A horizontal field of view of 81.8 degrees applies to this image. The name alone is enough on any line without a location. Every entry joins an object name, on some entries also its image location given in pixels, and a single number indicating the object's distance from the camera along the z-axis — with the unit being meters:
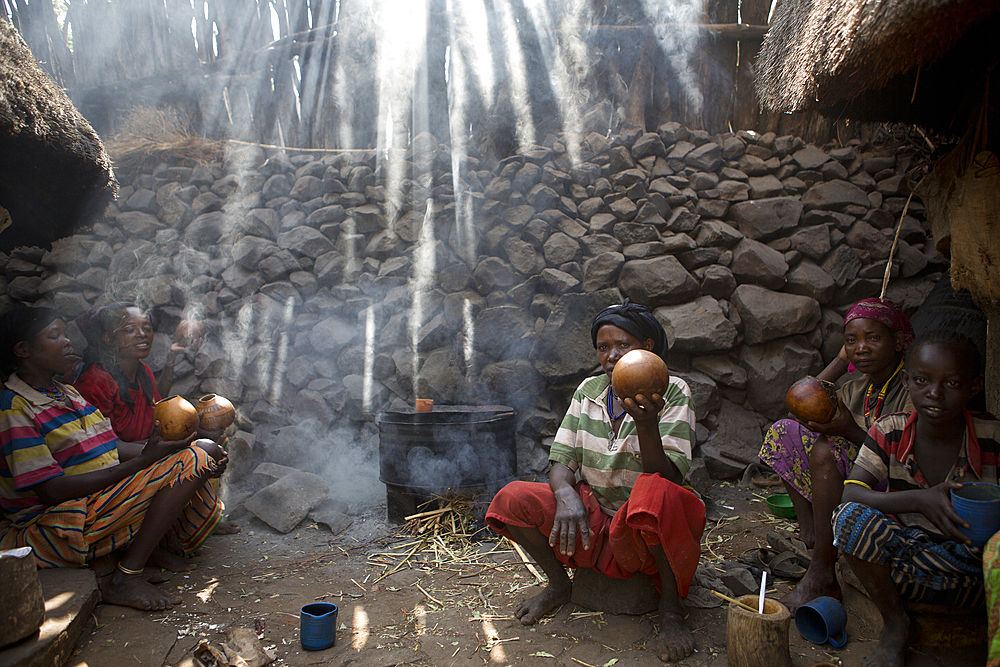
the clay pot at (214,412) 3.12
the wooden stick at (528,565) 2.94
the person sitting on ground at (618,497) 2.15
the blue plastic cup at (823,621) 2.16
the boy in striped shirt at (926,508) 1.89
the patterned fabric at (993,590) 1.53
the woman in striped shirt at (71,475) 2.50
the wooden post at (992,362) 2.72
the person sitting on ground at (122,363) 3.13
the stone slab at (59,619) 1.90
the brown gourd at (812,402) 2.37
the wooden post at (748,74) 5.00
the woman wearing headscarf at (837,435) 2.43
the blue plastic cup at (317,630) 2.28
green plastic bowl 3.12
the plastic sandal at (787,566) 2.71
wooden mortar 1.93
